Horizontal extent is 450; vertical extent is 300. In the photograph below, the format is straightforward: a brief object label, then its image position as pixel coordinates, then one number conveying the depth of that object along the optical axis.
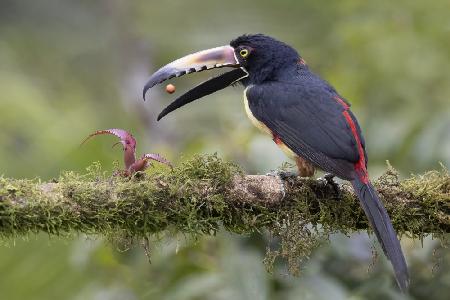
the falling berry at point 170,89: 8.74
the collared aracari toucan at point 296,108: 7.65
